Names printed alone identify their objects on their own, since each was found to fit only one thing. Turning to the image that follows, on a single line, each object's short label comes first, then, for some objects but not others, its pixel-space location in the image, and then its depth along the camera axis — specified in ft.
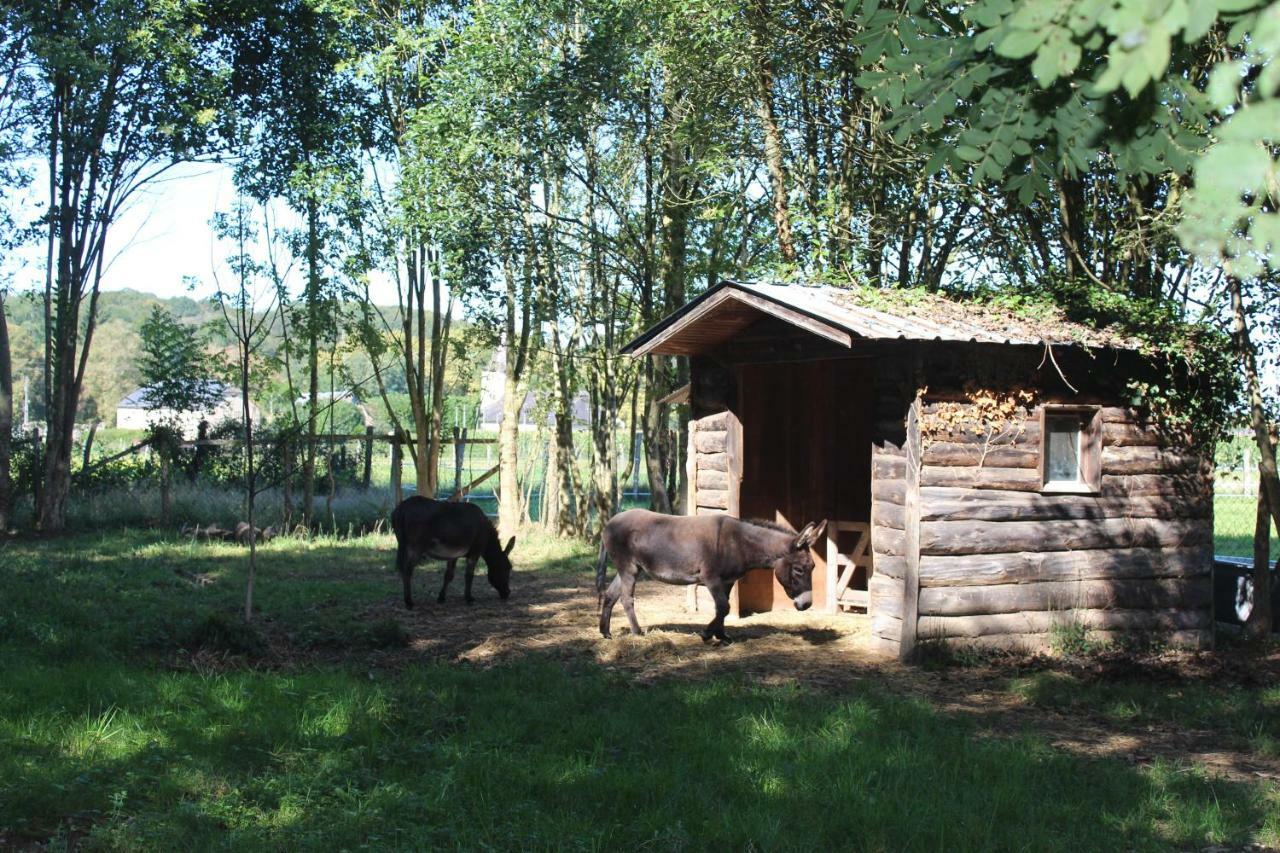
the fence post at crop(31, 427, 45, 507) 71.26
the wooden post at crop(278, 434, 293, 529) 63.82
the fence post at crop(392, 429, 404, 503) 70.79
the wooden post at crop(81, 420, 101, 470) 73.98
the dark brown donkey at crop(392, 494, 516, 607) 42.65
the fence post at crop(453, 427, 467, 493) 71.61
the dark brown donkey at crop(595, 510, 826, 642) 35.24
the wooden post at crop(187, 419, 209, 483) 75.05
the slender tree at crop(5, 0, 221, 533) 63.57
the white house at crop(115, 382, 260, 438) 76.79
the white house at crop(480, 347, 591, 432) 83.32
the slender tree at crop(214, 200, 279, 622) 33.50
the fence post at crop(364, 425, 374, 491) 73.61
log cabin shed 33.24
